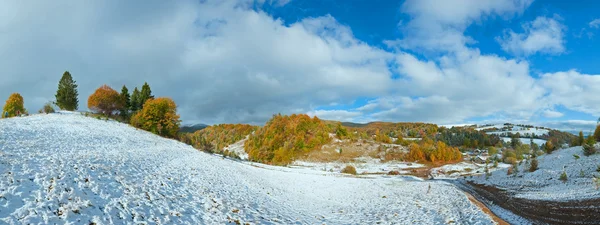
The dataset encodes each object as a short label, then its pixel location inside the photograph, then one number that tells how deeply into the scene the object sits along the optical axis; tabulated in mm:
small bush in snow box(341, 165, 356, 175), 66231
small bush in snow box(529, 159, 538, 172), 35653
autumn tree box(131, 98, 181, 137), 51469
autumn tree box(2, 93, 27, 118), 48969
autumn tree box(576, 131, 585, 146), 45125
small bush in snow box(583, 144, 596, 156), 31152
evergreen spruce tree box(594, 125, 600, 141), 44312
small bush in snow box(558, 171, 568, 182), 26602
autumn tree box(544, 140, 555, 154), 48041
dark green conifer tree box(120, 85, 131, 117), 62138
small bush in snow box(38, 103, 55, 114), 47944
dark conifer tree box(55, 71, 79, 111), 56469
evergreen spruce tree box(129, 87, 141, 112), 64562
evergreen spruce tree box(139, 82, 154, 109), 64875
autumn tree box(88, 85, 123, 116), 55031
